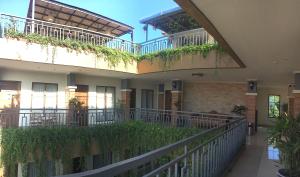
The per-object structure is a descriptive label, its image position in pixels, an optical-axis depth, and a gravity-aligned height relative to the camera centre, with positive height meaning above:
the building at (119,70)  6.77 +1.00
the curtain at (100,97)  10.74 -0.20
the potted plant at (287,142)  2.85 -0.71
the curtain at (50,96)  9.10 -0.14
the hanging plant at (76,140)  6.34 -1.79
